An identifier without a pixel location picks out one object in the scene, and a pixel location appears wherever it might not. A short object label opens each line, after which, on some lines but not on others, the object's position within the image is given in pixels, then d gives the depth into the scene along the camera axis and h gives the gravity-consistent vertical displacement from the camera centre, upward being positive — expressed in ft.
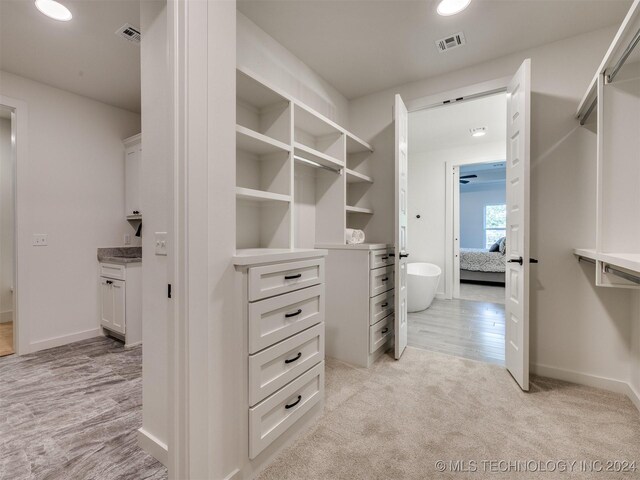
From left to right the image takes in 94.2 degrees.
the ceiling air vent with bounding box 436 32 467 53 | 7.61 +5.13
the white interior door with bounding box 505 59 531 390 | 6.86 +0.22
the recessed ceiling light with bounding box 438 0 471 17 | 6.42 +5.08
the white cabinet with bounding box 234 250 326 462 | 4.40 -1.80
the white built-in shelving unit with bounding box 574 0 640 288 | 5.50 +1.33
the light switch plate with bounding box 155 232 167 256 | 4.58 -0.09
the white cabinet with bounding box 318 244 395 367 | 8.28 -1.90
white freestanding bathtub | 14.25 -2.64
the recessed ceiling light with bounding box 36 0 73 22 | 6.27 +4.95
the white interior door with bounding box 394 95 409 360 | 8.61 +0.32
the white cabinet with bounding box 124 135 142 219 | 11.11 +2.36
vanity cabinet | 9.88 -2.21
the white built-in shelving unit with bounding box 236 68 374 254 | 6.47 +1.72
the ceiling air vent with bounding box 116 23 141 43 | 7.09 +5.02
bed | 21.07 -2.16
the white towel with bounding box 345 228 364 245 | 9.13 +0.02
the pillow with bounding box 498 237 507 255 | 22.05 -0.71
